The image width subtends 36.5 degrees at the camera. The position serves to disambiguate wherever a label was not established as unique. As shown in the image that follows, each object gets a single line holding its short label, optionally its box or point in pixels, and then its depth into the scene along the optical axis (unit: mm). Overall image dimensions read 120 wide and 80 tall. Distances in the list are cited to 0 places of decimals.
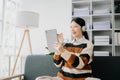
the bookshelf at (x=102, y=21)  3609
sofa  2119
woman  1756
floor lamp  3277
